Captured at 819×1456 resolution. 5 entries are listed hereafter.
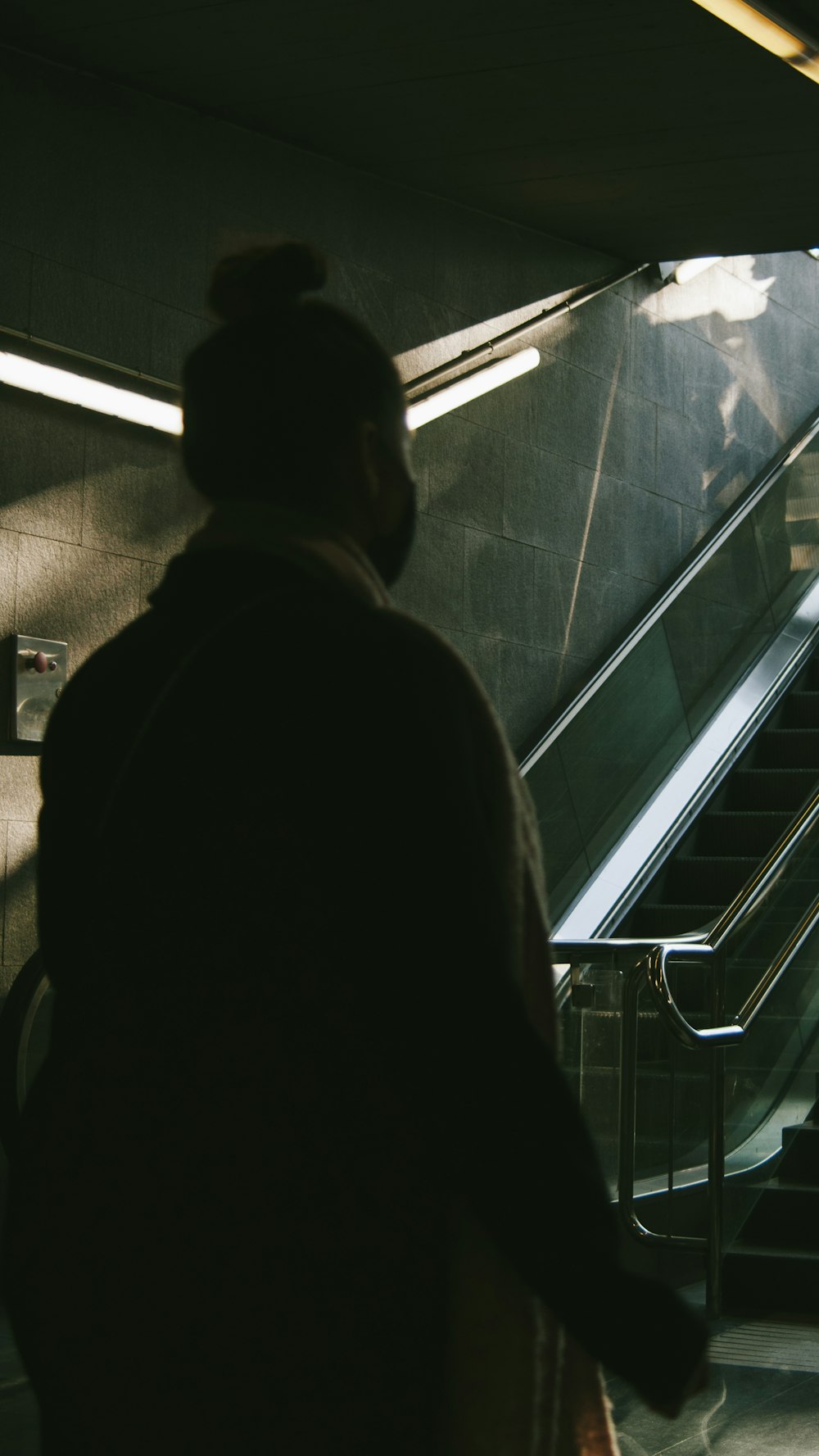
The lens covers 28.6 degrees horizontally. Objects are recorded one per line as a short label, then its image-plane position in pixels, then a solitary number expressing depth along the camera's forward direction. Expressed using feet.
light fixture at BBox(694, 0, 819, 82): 15.99
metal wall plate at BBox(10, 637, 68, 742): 15.78
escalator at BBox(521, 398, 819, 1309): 17.07
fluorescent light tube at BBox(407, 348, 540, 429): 22.44
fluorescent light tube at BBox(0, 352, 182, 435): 15.99
